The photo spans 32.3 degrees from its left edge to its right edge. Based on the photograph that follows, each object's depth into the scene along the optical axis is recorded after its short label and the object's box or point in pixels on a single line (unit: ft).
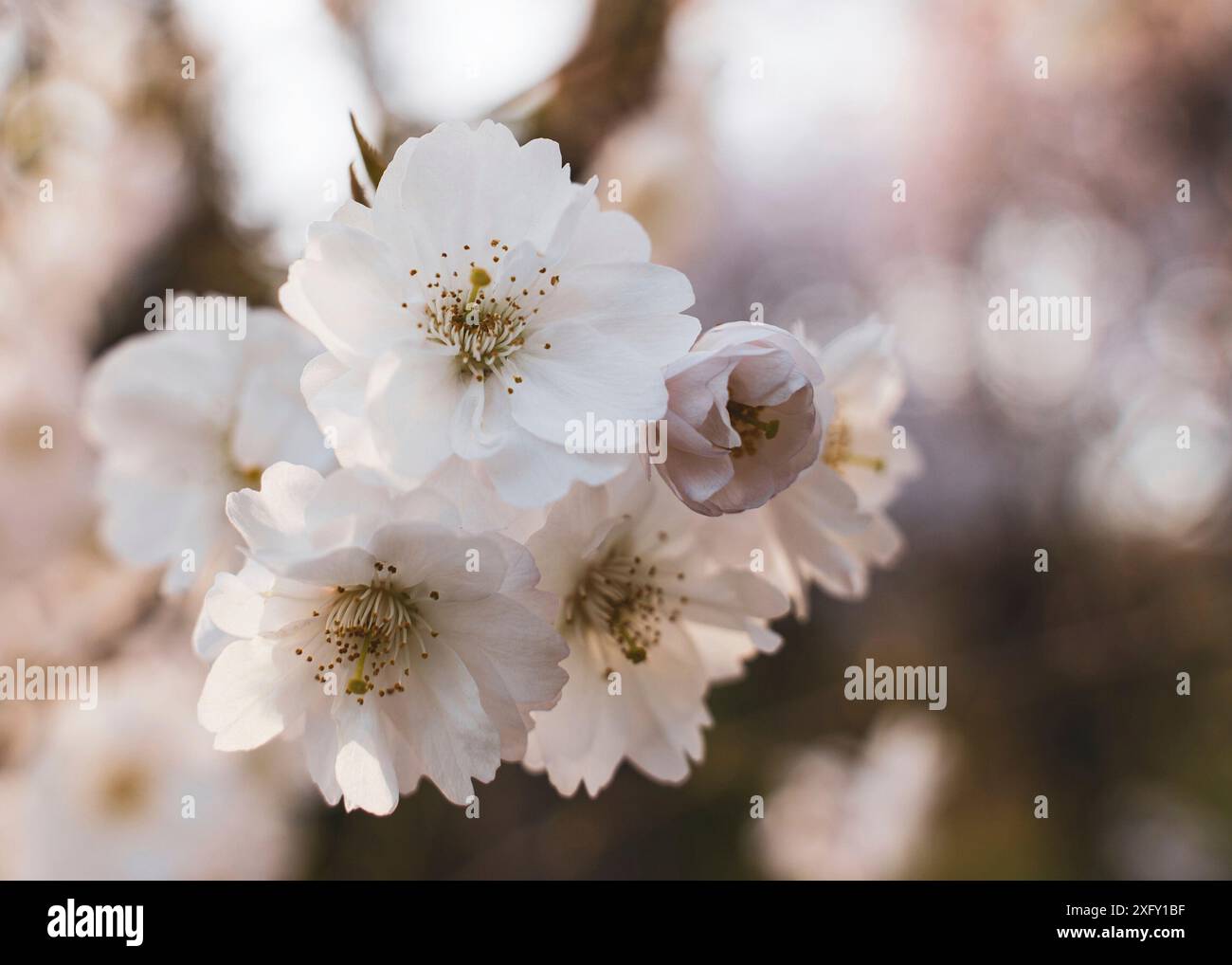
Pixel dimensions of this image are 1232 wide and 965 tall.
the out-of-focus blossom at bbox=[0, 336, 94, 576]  0.91
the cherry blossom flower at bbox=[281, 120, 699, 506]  0.63
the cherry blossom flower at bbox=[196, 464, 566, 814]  0.62
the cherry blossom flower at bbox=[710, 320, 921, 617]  0.70
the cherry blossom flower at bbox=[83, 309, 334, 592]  0.70
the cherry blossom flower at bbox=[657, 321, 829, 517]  0.62
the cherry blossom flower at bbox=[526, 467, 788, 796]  0.67
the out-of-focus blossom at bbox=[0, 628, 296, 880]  0.87
